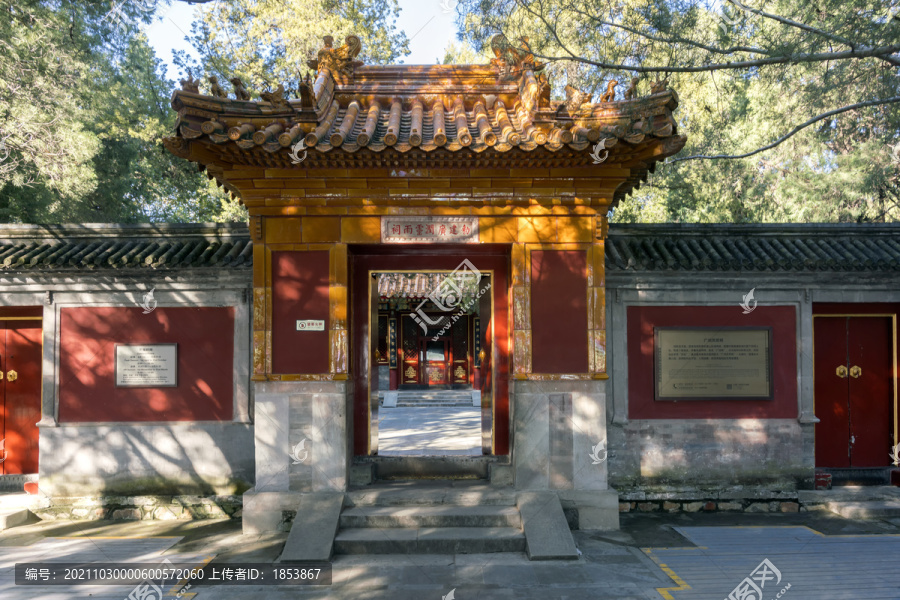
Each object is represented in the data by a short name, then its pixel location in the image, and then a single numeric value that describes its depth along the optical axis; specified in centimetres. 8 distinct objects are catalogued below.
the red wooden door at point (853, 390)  834
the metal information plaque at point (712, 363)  780
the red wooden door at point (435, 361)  2133
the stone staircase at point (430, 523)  596
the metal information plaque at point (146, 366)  775
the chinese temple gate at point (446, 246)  664
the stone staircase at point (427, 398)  1966
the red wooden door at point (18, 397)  833
